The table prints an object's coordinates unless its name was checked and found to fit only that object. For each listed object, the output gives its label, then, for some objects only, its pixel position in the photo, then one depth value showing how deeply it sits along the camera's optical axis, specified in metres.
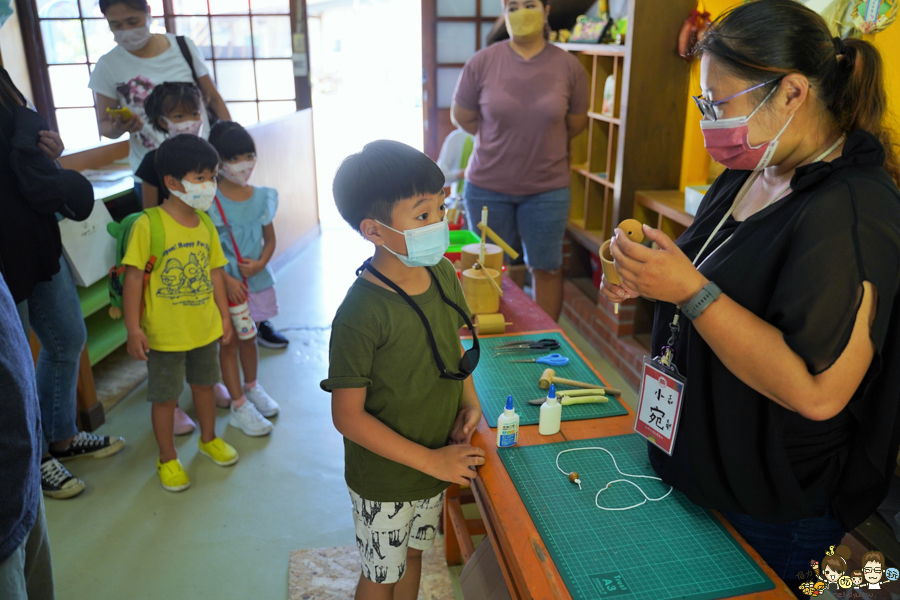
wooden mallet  1.62
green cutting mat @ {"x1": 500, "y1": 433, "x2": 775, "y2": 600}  1.02
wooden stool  1.79
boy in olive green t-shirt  1.20
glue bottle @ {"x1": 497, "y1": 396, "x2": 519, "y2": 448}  1.36
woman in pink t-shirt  2.87
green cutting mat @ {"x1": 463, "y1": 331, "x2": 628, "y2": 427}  1.53
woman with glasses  0.88
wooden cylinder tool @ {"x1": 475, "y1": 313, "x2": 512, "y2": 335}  1.99
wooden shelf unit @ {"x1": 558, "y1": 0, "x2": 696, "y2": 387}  2.99
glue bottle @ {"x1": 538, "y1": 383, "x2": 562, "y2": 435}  1.42
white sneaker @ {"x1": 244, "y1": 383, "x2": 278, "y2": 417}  2.82
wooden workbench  1.02
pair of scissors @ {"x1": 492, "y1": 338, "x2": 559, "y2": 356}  1.88
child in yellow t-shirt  2.09
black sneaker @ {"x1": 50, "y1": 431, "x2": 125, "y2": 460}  2.48
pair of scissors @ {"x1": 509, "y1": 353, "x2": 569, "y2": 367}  1.77
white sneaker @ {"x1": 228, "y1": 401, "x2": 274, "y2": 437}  2.66
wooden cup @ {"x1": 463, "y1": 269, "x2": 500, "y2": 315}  2.02
